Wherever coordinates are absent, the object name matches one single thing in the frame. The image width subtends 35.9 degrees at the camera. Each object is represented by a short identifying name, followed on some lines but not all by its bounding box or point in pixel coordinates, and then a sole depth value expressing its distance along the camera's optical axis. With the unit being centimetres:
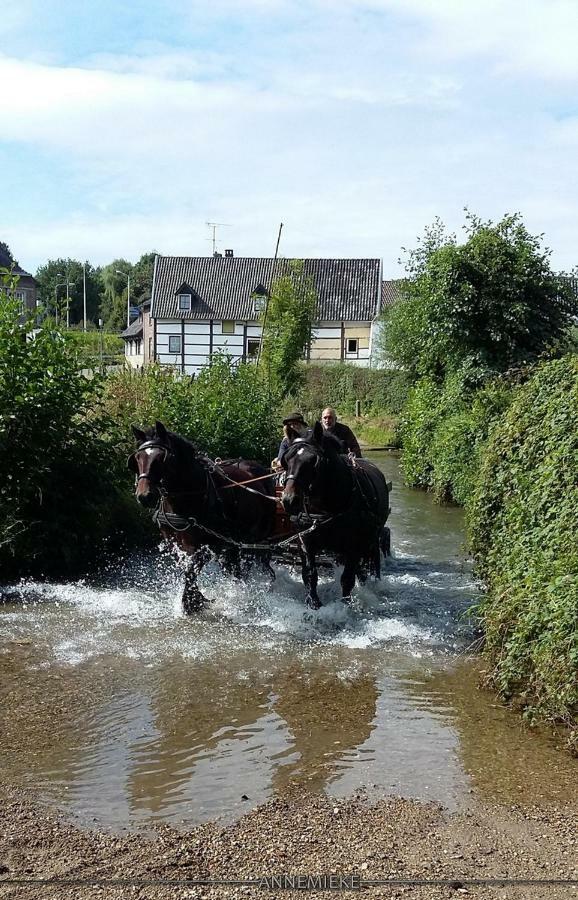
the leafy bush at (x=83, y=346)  1203
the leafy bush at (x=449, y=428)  1656
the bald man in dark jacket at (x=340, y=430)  1130
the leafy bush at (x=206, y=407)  1461
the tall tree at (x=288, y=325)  3884
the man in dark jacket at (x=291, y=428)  972
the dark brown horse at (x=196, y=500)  905
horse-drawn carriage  894
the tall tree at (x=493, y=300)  1958
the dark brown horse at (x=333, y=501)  881
